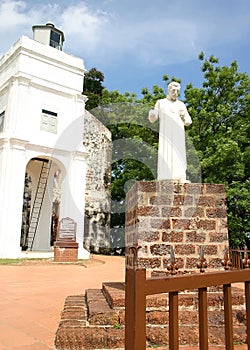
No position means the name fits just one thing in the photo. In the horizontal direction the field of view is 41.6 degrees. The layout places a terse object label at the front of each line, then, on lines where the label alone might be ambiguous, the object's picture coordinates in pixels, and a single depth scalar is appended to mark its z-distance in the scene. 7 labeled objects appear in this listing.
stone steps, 2.94
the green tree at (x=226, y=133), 11.78
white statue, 4.58
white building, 11.86
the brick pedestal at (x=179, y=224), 4.05
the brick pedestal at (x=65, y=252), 10.83
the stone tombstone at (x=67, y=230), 11.39
